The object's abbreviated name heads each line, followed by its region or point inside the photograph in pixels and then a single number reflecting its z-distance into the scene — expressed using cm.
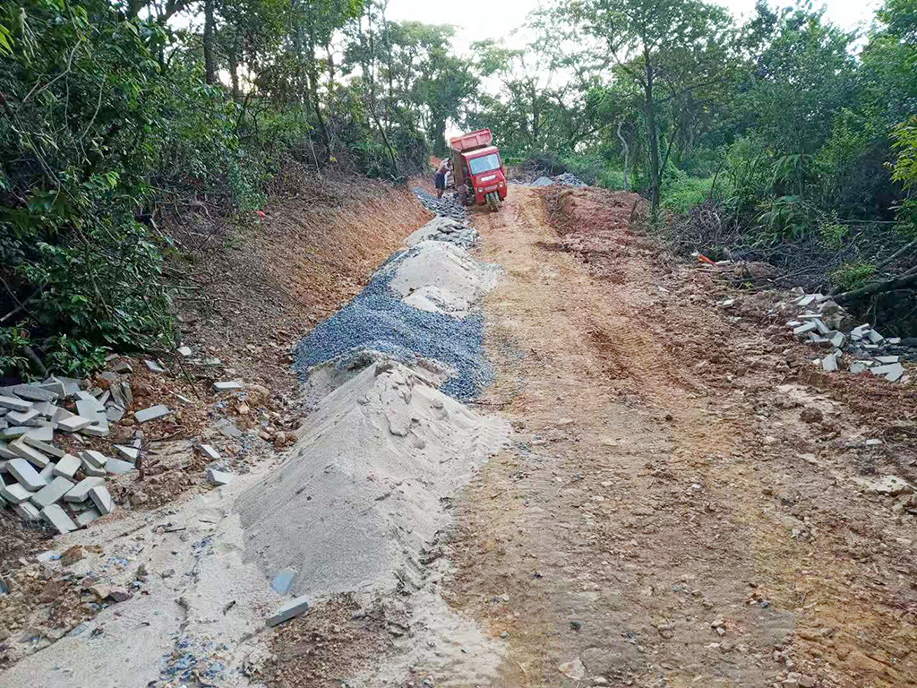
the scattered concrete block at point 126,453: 486
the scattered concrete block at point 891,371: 595
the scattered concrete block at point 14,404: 462
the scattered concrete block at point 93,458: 464
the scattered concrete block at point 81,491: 431
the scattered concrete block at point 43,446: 448
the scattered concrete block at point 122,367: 562
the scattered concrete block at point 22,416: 454
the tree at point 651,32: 1364
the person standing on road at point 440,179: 2189
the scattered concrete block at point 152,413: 531
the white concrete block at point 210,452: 510
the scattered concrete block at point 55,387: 496
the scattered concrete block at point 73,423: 478
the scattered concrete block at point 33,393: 481
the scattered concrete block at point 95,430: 490
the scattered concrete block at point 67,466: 441
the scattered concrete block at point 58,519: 414
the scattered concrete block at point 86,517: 425
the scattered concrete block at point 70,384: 510
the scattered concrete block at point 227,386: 609
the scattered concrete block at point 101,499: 437
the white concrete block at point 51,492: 421
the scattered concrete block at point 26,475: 424
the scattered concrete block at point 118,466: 473
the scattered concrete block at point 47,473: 434
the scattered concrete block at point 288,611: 340
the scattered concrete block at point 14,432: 440
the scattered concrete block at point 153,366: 596
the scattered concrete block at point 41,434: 452
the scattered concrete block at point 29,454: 437
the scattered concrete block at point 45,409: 475
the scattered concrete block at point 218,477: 484
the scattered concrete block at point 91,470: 461
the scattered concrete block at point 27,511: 411
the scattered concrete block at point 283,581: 368
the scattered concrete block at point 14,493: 411
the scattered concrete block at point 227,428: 550
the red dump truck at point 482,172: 1888
